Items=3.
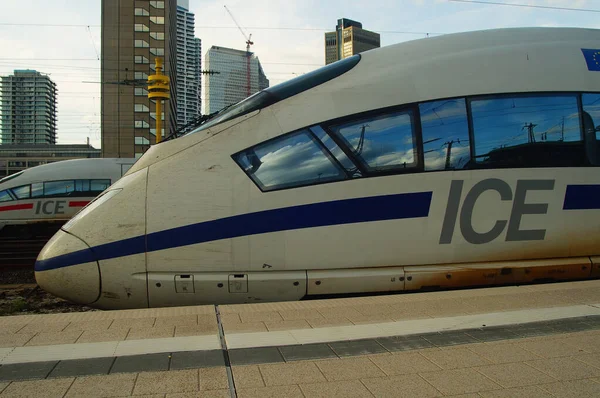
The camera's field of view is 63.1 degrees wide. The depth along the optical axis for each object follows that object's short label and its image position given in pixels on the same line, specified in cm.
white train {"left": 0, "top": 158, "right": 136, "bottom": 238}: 1731
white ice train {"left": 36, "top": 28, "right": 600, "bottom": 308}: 481
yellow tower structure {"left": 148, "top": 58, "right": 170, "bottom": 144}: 1930
